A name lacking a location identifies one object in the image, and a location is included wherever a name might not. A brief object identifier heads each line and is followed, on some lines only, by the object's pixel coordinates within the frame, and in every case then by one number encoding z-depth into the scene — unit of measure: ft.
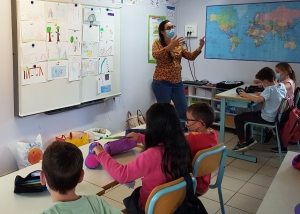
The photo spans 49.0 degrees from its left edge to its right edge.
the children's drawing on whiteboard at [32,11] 10.24
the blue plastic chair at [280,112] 11.87
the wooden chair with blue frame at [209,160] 6.45
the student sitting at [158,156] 5.49
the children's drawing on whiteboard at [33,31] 10.34
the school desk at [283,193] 5.01
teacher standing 12.70
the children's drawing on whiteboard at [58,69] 11.39
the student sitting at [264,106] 12.01
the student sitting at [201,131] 7.06
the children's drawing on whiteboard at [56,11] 11.02
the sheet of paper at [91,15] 12.49
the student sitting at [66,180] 4.22
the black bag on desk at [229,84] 15.85
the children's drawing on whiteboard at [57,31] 11.14
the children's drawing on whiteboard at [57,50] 11.26
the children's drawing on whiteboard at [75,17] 11.85
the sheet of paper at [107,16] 13.29
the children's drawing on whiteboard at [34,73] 10.57
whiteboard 10.37
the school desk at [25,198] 4.75
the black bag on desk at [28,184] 5.15
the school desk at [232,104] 13.12
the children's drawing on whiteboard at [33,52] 10.48
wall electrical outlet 17.72
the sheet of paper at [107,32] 13.38
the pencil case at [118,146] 6.91
